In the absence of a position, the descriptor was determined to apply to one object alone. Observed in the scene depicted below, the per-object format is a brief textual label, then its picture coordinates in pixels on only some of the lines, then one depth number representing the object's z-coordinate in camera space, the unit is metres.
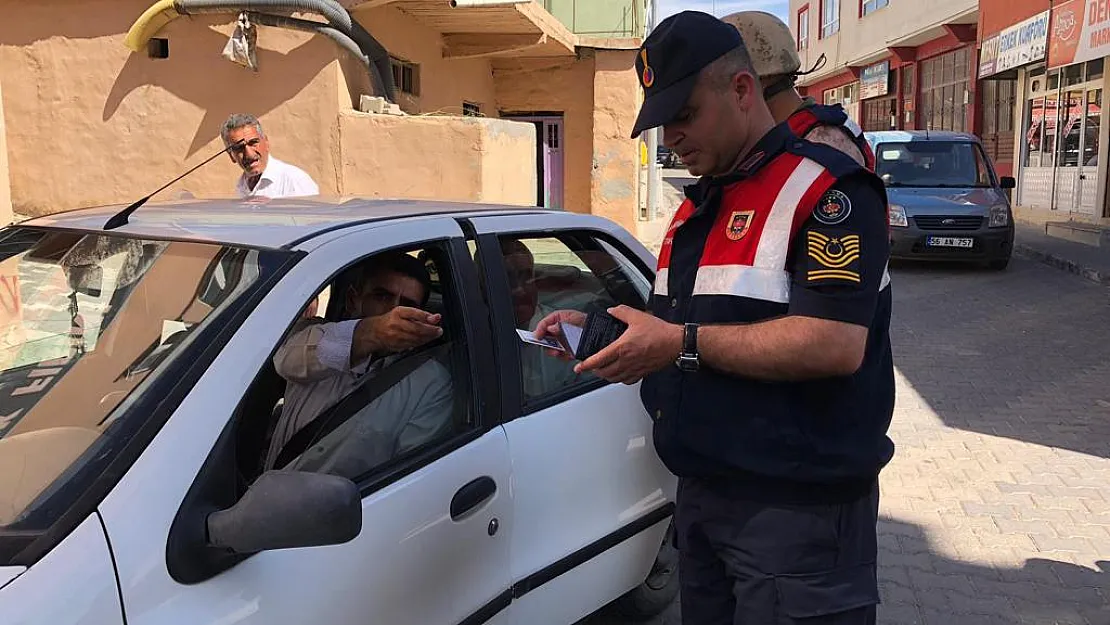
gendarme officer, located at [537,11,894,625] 1.69
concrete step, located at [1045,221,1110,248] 14.11
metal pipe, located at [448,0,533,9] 8.99
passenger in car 2.57
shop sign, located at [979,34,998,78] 19.33
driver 2.14
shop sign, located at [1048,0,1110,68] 14.07
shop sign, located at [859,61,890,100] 28.95
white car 1.57
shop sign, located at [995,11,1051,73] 16.67
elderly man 5.06
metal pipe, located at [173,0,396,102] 7.49
